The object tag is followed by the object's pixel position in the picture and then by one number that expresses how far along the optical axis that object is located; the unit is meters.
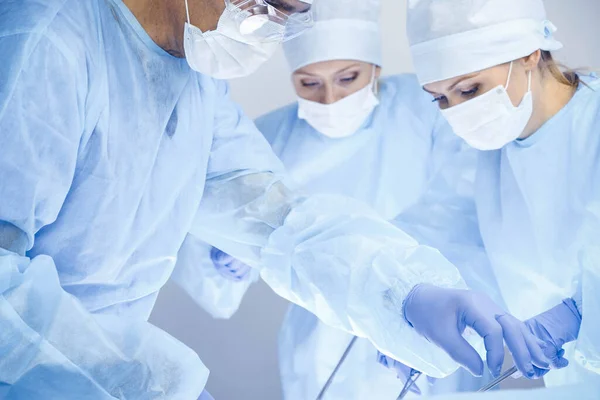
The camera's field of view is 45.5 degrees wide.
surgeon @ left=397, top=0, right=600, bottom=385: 1.63
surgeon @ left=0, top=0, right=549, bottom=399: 0.95
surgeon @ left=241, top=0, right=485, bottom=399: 2.00
